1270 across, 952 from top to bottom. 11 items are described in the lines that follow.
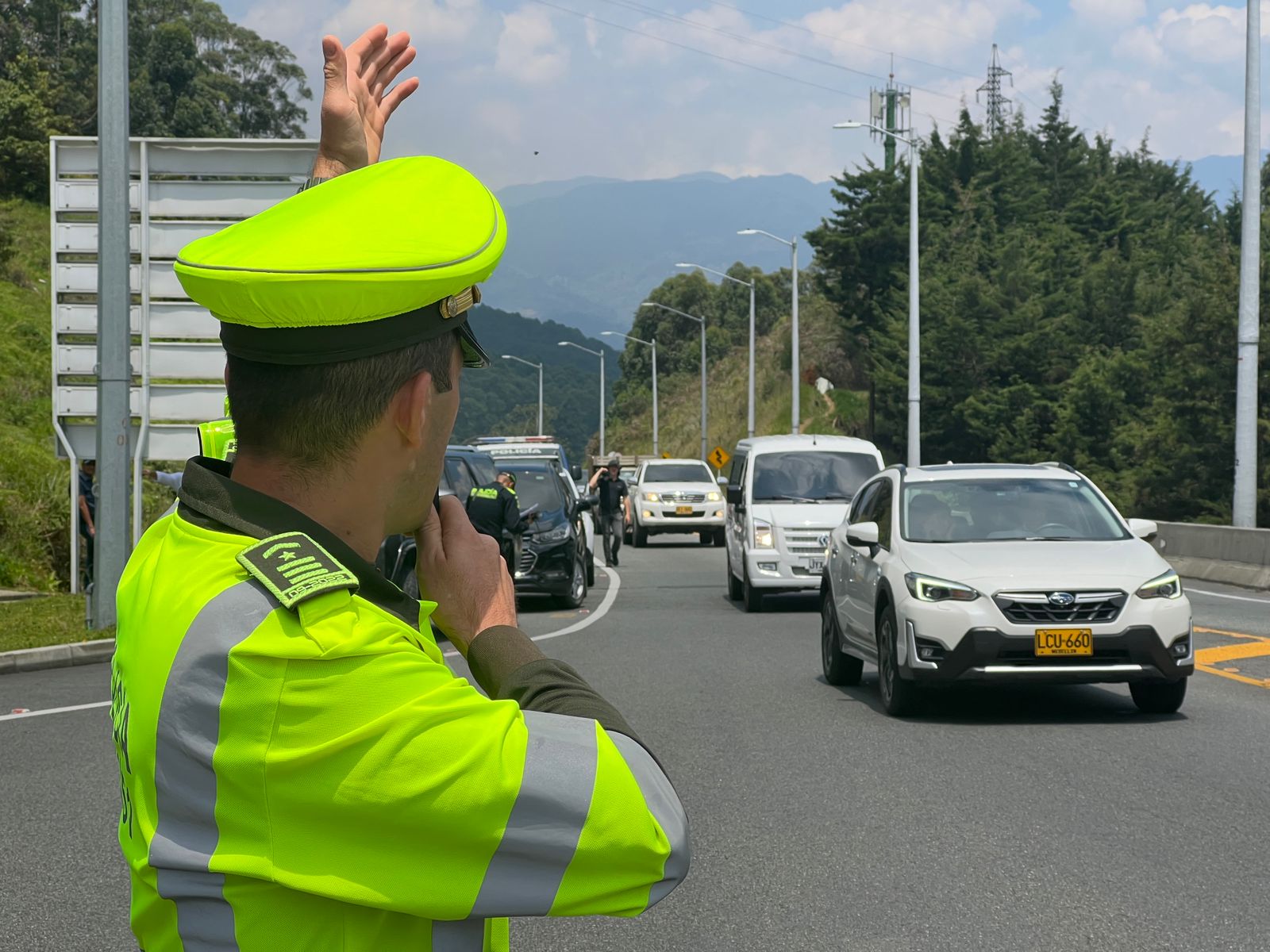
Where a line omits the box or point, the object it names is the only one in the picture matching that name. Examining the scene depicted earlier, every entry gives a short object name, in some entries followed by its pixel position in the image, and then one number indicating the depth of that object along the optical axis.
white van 19.95
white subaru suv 10.45
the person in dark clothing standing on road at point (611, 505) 30.05
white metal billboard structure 19.72
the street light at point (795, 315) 56.00
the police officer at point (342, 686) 1.59
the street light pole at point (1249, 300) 26.05
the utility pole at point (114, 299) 16.23
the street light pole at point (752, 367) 61.91
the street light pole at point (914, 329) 41.41
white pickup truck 39.00
